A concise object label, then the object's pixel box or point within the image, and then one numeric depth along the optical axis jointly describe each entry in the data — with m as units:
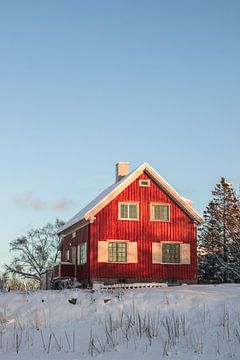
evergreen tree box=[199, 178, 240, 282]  44.04
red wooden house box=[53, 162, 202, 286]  31.34
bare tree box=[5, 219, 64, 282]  62.44
